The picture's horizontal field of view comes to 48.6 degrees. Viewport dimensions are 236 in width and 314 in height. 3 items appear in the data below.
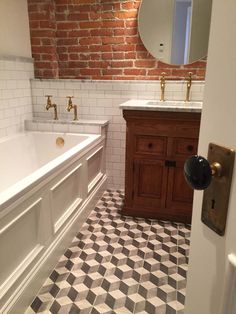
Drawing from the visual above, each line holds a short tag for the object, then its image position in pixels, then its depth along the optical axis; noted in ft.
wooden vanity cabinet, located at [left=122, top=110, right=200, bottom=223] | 6.66
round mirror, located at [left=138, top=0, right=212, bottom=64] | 7.65
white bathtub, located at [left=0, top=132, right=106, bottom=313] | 4.06
